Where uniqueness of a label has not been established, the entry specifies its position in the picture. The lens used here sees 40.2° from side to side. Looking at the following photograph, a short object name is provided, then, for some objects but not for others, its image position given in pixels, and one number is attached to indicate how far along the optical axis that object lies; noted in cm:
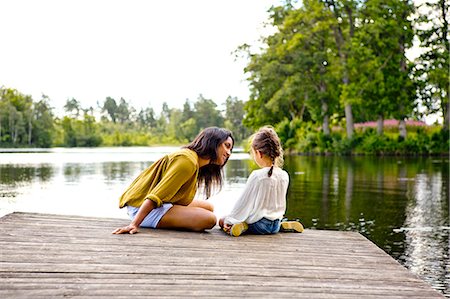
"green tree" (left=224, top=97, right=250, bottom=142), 10475
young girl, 539
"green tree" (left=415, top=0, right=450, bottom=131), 3366
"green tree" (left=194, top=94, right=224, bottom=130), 11203
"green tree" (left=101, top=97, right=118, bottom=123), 12462
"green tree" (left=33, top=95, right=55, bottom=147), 8419
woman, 519
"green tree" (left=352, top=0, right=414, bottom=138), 3409
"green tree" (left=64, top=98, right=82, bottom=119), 11744
